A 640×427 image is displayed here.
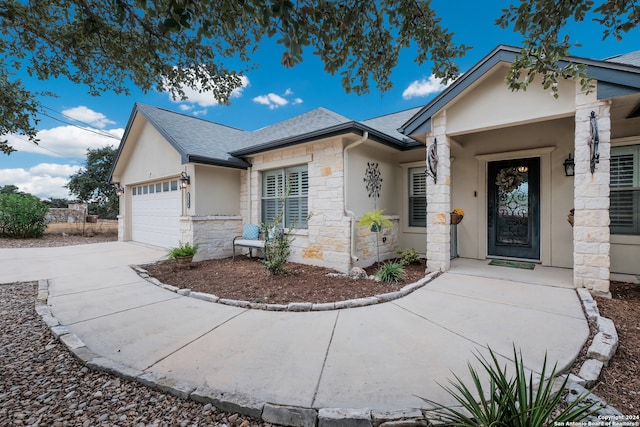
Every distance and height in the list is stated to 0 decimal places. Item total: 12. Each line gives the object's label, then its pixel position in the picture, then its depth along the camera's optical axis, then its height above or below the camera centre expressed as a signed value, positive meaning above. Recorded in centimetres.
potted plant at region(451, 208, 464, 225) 596 -9
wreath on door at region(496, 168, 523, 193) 623 +78
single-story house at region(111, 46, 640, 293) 417 +85
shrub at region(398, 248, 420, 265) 636 -110
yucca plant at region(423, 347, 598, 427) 144 -113
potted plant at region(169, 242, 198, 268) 618 -102
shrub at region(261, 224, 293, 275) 534 -82
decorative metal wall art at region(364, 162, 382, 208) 657 +81
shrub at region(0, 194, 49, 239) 1157 -20
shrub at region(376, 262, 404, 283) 504 -120
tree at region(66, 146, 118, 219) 1666 +205
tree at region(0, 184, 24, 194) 2509 +232
